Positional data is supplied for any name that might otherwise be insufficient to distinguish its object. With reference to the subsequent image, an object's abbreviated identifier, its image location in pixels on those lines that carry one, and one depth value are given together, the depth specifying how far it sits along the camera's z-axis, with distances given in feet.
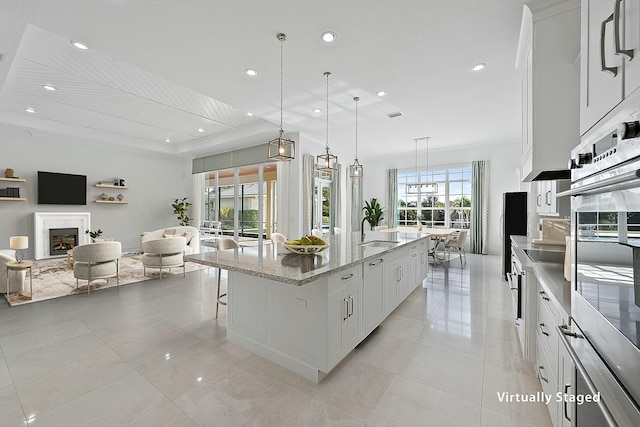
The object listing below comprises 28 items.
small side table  11.90
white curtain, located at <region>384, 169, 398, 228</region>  29.30
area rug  13.38
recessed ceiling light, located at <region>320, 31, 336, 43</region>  8.84
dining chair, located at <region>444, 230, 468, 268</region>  19.57
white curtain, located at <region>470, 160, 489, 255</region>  24.52
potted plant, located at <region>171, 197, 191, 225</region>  28.81
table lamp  12.53
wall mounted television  21.57
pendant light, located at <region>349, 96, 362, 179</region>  14.12
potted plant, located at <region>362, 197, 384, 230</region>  27.27
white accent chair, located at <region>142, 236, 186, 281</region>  15.74
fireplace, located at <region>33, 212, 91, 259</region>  21.15
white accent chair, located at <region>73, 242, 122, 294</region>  13.07
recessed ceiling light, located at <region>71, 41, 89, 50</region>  9.39
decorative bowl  7.94
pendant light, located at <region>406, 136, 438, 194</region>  26.69
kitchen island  6.40
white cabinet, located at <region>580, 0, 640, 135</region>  2.38
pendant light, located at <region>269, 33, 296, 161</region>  9.64
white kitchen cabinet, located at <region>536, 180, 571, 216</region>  7.78
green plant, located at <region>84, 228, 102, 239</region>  20.07
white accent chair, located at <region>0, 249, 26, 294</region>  12.36
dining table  17.80
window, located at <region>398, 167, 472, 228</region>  26.27
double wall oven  2.15
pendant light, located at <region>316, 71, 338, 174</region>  12.03
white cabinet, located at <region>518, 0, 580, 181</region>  6.10
